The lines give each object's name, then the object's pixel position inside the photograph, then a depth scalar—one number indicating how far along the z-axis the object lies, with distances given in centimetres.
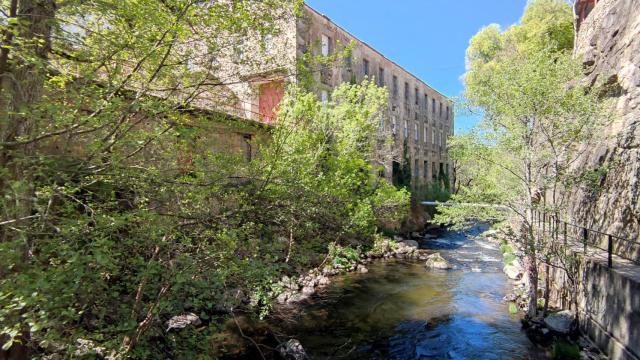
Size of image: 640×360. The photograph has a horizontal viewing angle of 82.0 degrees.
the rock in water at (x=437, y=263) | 1755
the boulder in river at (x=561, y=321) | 867
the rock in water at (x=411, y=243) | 2275
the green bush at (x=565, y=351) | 766
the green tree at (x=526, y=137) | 924
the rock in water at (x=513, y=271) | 1513
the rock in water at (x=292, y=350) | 797
